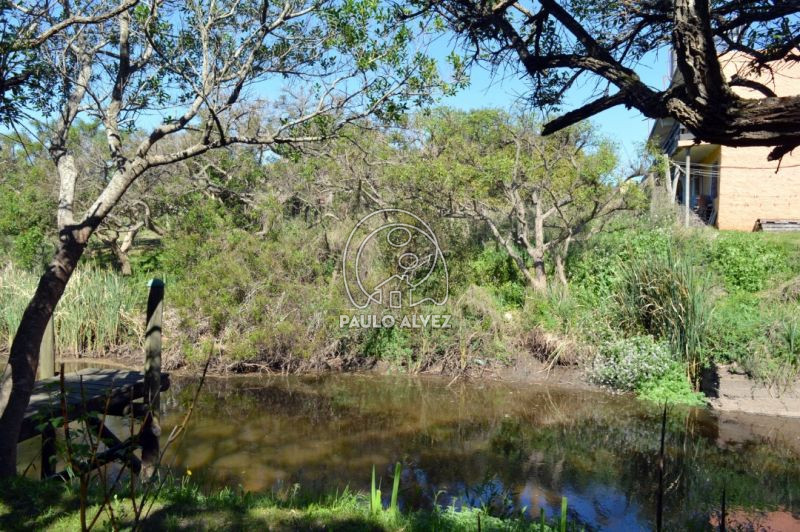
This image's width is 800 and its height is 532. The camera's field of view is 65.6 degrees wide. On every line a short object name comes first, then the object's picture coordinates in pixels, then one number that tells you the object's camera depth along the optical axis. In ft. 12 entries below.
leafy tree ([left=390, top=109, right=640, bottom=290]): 36.09
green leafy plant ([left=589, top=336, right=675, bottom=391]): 30.37
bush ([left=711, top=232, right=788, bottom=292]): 38.45
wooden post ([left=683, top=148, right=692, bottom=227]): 53.47
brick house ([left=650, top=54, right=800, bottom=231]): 55.21
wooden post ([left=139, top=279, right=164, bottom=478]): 19.06
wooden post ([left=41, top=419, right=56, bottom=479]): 17.39
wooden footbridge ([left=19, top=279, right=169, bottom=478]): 17.90
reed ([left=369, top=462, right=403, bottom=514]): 13.76
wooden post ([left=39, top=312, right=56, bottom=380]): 21.08
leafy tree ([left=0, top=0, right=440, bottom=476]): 14.51
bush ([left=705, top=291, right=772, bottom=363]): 29.91
